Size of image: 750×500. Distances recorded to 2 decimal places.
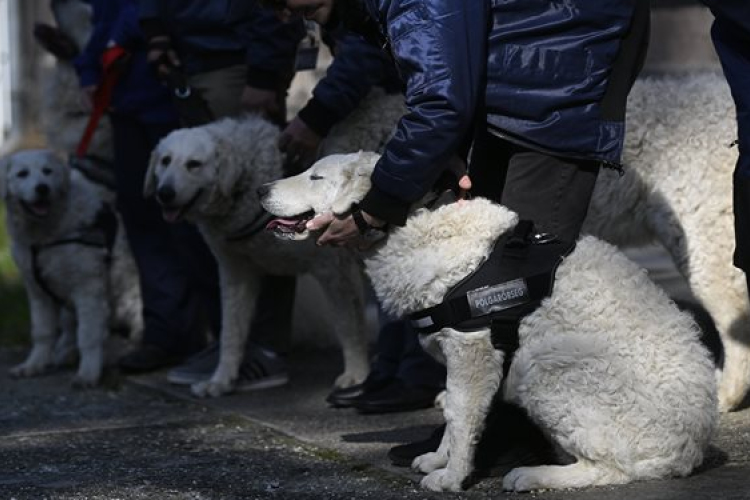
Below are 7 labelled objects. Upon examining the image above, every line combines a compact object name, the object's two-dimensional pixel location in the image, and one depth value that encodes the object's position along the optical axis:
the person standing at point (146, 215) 14.10
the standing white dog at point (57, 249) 13.81
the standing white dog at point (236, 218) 12.51
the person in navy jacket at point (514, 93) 8.29
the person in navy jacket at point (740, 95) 8.20
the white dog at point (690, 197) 11.20
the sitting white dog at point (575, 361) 8.51
